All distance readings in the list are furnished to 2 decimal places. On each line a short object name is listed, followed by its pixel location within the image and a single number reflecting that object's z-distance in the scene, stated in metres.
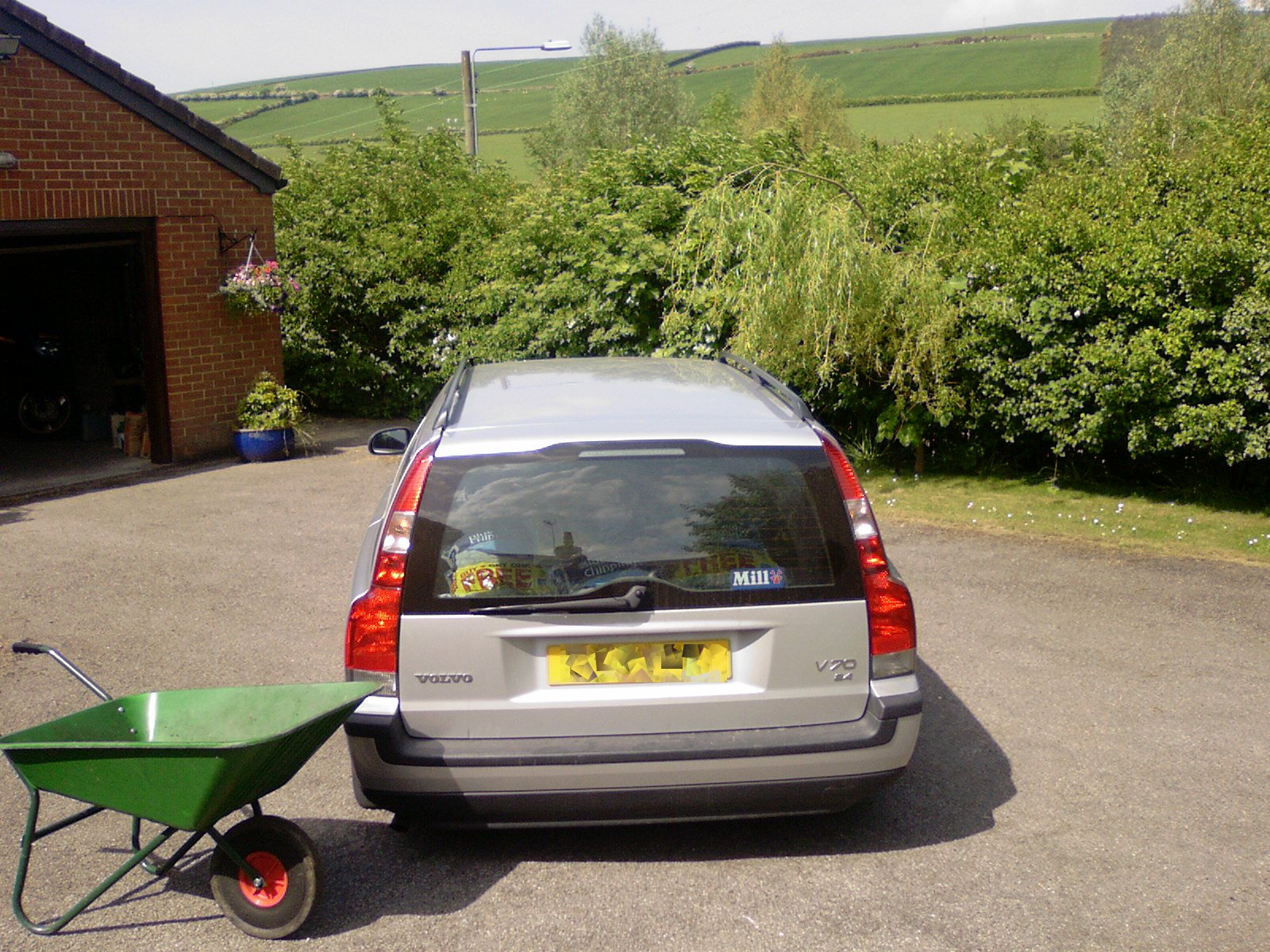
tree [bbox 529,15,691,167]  69.31
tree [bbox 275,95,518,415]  15.81
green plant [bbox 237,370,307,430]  13.09
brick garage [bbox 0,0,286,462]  11.06
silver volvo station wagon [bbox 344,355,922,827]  3.80
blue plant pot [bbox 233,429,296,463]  13.03
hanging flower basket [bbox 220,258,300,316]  12.93
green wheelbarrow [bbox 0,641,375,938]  3.26
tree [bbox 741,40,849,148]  63.66
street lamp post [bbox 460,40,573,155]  26.16
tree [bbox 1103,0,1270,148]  42.94
